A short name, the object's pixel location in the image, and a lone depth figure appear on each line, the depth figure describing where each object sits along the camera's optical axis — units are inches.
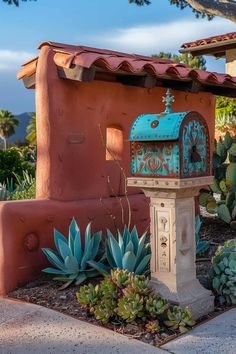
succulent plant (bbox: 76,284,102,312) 152.9
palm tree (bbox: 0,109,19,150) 1831.6
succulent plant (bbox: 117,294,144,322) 140.7
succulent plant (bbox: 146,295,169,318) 141.5
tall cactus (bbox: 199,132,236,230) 259.9
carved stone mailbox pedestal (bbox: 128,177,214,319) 151.0
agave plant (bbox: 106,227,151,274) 165.9
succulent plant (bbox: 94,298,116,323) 146.3
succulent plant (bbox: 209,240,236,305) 165.3
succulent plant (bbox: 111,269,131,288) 149.1
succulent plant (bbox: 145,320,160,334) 139.3
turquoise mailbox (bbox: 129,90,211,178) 145.6
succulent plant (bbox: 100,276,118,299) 147.5
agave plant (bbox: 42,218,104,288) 177.0
